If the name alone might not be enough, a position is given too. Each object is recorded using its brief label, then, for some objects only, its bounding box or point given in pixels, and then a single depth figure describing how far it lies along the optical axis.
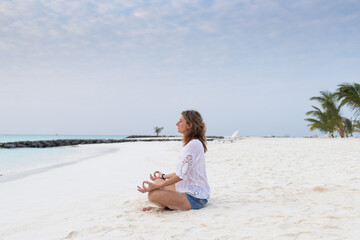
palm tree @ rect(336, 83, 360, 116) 21.22
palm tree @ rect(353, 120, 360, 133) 25.31
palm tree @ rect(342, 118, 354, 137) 27.52
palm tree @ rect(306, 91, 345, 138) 26.84
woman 3.39
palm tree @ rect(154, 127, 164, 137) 69.00
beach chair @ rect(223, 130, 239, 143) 23.24
